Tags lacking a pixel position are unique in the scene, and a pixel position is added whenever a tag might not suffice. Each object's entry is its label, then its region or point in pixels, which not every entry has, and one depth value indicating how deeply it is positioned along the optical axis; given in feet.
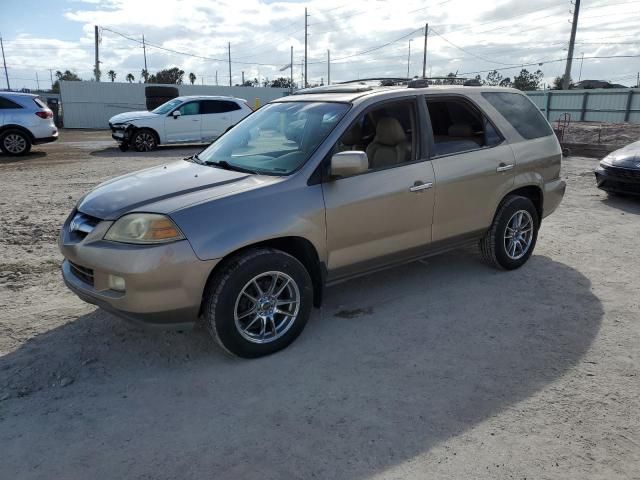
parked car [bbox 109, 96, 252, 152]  50.42
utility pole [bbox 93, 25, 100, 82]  134.51
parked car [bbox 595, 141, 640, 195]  26.81
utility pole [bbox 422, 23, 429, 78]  166.20
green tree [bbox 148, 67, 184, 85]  268.41
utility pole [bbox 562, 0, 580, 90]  124.06
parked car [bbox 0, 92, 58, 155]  43.62
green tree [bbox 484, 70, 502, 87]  183.45
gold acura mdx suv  10.39
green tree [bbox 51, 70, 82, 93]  294.87
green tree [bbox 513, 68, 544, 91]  202.75
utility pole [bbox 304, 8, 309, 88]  181.14
